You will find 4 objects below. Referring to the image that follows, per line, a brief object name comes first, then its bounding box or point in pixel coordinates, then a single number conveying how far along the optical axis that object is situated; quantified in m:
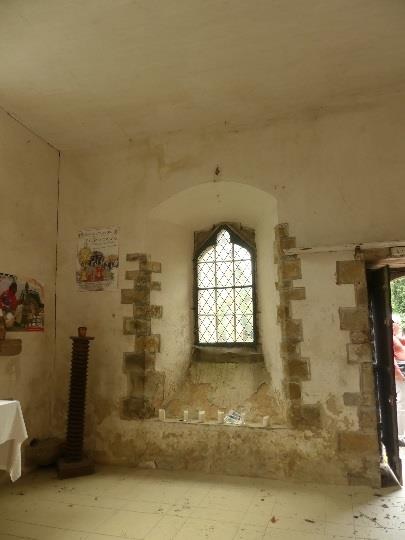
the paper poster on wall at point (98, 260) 3.98
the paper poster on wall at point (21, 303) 3.42
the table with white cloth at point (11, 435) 2.31
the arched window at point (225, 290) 4.38
